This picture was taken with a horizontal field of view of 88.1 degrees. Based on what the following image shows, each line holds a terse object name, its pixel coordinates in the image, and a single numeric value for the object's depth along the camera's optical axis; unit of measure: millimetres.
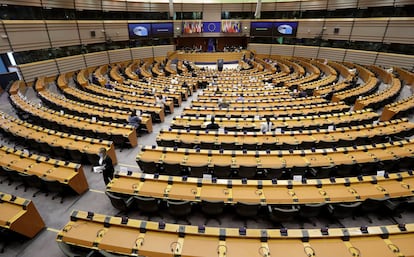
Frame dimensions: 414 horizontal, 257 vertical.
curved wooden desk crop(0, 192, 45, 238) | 4984
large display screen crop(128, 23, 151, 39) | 26891
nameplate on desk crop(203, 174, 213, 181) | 6141
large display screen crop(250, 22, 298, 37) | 28172
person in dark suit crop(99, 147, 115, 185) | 6315
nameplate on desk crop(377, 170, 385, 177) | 6262
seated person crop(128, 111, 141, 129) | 9875
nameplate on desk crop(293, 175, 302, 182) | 6107
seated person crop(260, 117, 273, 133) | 9062
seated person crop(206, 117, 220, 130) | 9465
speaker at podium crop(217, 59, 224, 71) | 26775
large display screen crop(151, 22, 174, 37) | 28602
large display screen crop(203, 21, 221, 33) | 30656
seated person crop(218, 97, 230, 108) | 12124
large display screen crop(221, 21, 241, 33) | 30500
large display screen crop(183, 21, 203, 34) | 30111
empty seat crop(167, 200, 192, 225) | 5355
